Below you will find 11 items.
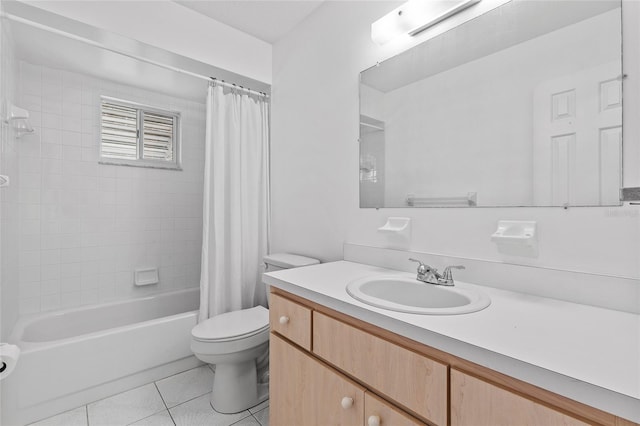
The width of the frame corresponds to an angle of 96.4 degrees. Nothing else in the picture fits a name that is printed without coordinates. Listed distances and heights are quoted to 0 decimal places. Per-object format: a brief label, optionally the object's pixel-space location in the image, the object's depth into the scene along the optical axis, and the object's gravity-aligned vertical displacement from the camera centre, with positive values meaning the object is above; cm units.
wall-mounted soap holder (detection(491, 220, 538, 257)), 96 -8
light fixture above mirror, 120 +89
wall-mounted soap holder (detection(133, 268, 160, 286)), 255 -58
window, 247 +72
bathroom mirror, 88 +39
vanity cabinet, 56 -43
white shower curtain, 204 +9
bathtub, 148 -88
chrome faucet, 106 -23
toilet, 154 -77
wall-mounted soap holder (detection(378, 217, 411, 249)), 135 -8
